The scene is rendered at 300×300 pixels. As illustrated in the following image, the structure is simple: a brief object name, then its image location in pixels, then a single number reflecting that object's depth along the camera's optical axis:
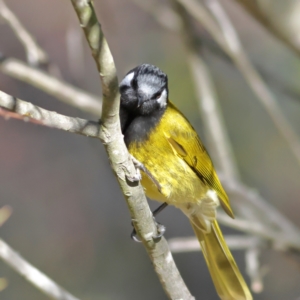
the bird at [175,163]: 5.13
